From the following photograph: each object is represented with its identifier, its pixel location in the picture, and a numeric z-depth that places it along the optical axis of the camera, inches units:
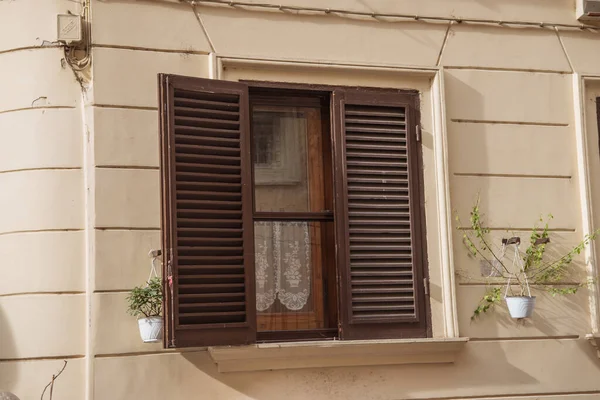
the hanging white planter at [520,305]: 433.2
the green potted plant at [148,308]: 389.6
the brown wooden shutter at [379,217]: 430.1
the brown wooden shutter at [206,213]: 389.3
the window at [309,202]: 404.0
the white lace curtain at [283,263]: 432.9
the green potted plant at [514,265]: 444.6
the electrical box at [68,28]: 410.1
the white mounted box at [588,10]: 471.5
